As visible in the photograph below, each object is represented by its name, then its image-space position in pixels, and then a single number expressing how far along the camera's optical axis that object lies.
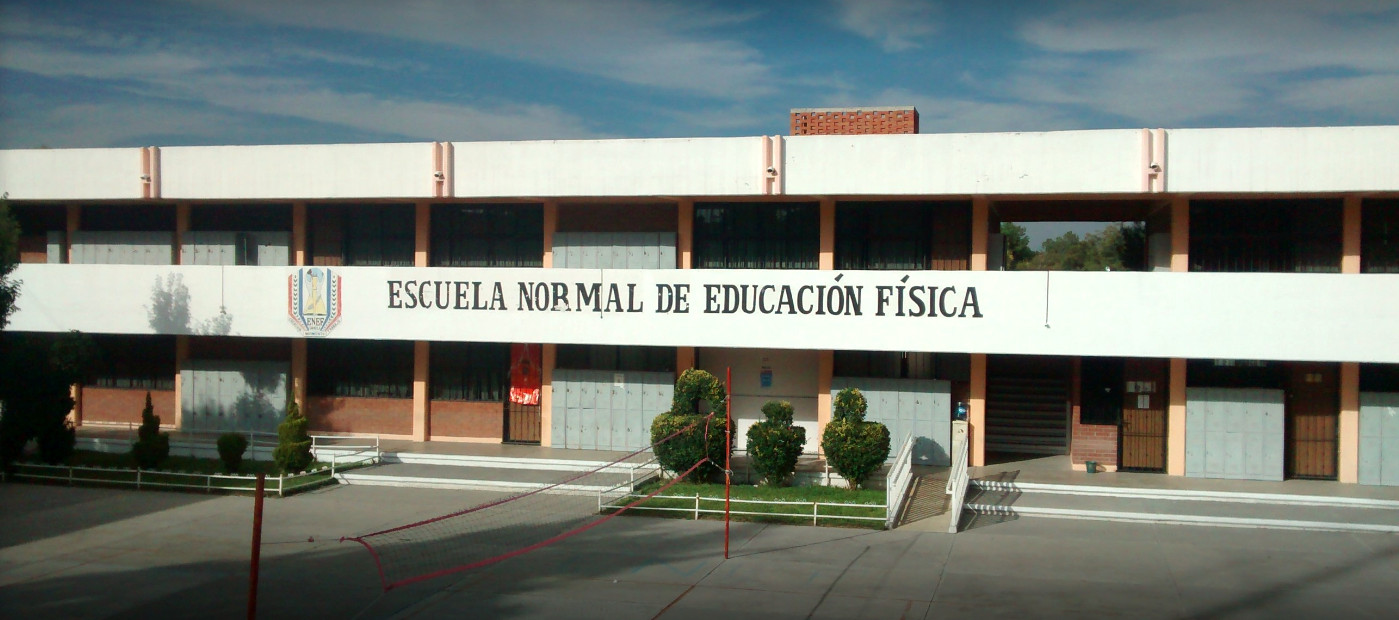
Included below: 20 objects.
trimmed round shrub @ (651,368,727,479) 20.34
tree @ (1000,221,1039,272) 58.96
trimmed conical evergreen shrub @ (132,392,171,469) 21.75
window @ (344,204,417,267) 26.16
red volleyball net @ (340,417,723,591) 15.48
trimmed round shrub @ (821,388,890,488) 20.08
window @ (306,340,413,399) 26.39
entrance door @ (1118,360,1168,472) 21.89
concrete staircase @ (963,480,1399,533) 17.98
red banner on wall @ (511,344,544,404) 25.41
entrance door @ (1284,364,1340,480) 21.30
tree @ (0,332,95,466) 21.78
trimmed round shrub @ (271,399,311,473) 21.58
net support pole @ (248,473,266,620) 10.58
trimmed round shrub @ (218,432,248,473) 21.64
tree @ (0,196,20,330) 20.66
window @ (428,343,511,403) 25.72
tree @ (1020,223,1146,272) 63.81
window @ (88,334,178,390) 27.67
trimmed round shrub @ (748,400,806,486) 20.09
